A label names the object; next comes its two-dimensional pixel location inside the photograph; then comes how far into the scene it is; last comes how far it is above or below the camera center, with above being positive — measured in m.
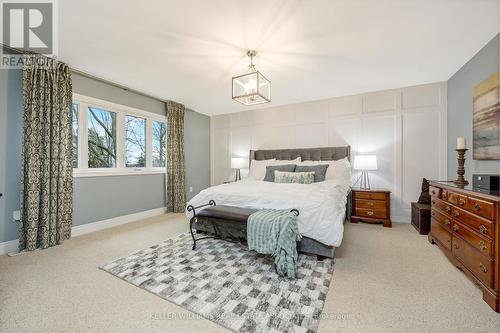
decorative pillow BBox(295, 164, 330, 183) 3.72 -0.05
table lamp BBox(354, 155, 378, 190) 3.66 +0.07
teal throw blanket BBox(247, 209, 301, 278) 1.95 -0.70
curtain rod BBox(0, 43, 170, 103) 2.60 +1.43
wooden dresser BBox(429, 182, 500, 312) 1.55 -0.60
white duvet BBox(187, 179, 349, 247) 2.20 -0.42
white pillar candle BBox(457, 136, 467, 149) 2.46 +0.27
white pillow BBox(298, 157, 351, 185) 3.79 -0.09
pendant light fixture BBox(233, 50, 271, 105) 2.49 +1.00
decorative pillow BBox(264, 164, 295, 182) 4.00 -0.06
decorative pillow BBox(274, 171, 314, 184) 3.57 -0.19
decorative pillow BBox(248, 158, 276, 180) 4.36 -0.04
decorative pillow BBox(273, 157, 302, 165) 4.38 +0.10
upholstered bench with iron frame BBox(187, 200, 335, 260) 2.28 -0.77
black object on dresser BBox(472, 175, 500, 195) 1.84 -0.16
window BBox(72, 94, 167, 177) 3.31 +0.50
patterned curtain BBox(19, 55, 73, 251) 2.61 +0.14
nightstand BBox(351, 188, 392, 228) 3.53 -0.69
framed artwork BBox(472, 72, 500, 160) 2.25 +0.54
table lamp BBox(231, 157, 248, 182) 5.09 +0.08
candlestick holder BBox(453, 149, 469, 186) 2.45 -0.01
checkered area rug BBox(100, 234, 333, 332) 1.47 -1.05
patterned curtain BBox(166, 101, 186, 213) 4.59 +0.05
